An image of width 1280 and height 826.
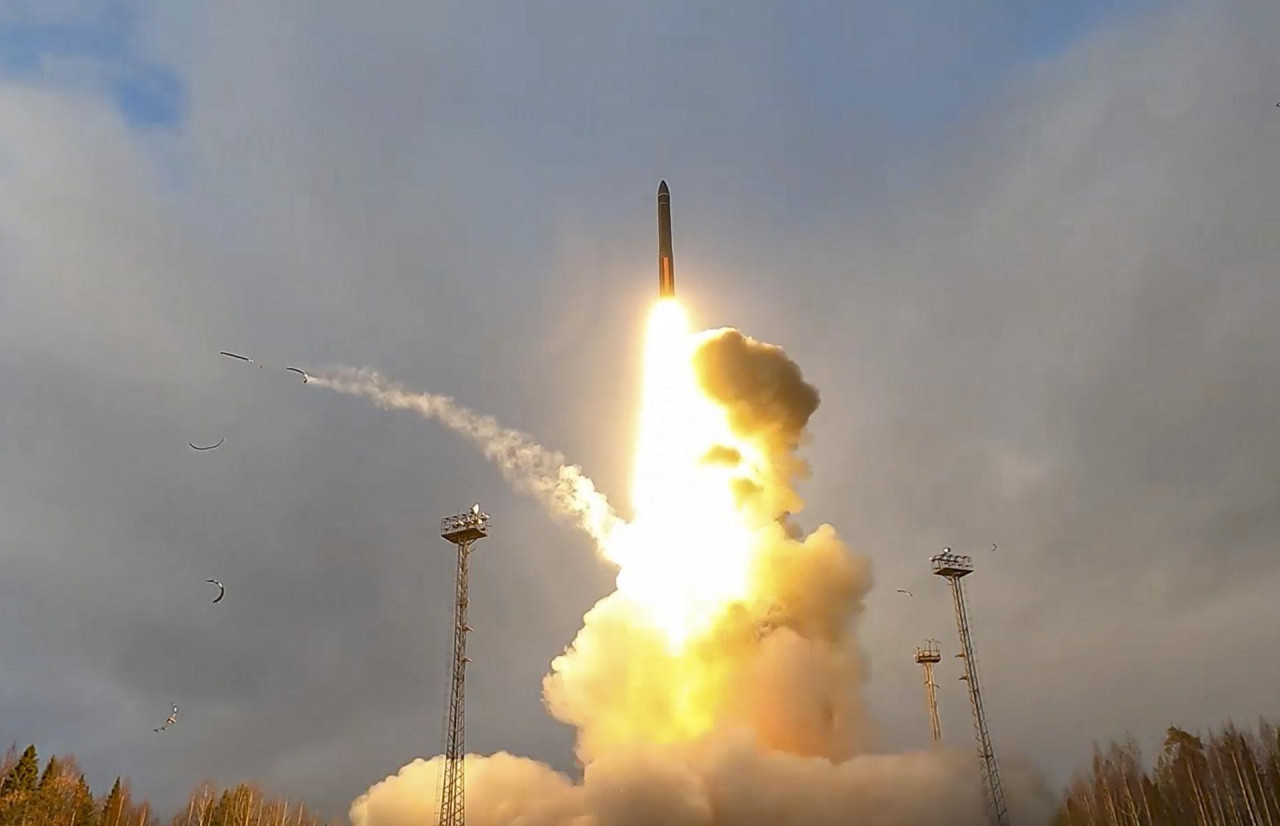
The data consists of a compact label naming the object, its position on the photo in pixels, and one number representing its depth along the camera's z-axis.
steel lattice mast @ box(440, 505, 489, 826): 52.47
